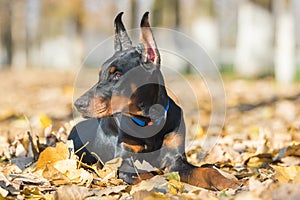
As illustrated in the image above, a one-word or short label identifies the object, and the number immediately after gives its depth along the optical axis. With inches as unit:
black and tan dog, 240.7
